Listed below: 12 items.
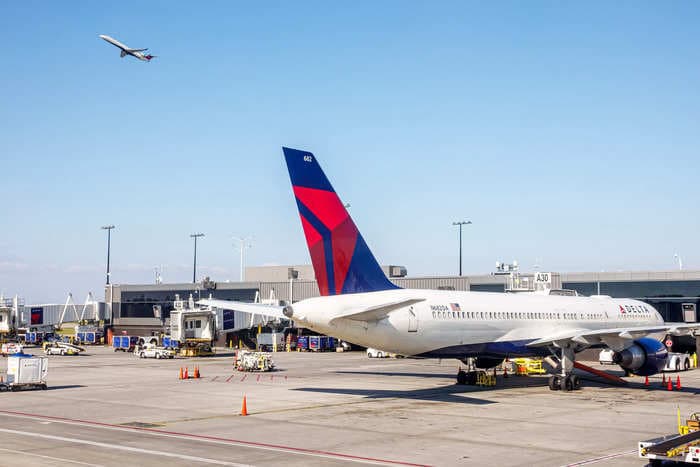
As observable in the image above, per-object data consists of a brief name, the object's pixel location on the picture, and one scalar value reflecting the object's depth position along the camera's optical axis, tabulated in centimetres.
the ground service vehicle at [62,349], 7169
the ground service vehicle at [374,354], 6656
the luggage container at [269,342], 7844
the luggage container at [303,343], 7831
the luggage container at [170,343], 7219
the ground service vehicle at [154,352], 6638
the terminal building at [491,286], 7181
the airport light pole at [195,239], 13920
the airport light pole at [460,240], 10840
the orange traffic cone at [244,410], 2827
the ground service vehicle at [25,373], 3719
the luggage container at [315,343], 7656
